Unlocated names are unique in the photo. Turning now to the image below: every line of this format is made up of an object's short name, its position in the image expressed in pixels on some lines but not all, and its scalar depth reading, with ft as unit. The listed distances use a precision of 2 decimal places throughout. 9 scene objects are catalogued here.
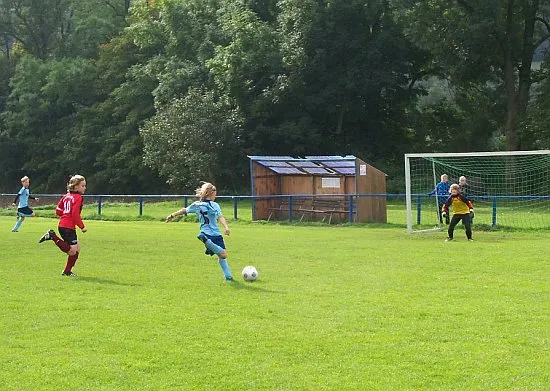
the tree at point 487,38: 135.74
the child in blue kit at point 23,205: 80.37
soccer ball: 42.22
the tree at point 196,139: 148.56
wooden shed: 89.97
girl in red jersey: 45.29
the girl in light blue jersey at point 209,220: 42.65
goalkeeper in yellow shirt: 63.46
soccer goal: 80.89
